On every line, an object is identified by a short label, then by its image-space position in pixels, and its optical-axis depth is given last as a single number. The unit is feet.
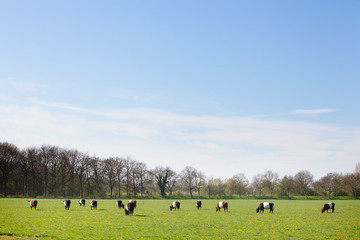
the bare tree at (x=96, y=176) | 354.54
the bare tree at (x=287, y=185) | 434.71
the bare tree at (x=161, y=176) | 426.30
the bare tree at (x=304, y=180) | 438.12
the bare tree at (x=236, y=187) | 454.40
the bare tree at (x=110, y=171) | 365.81
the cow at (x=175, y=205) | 146.40
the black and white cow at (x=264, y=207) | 127.54
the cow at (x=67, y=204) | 140.77
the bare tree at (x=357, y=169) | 406.91
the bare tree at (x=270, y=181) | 454.40
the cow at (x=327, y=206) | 130.82
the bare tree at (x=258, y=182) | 491.39
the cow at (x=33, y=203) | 136.39
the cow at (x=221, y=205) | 138.00
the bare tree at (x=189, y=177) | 463.01
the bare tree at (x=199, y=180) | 468.09
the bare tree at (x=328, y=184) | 419.95
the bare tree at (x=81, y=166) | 344.53
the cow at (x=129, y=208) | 109.24
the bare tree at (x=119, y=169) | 377.21
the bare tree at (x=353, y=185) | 392.27
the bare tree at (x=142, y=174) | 396.69
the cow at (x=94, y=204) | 146.48
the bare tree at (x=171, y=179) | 440.45
